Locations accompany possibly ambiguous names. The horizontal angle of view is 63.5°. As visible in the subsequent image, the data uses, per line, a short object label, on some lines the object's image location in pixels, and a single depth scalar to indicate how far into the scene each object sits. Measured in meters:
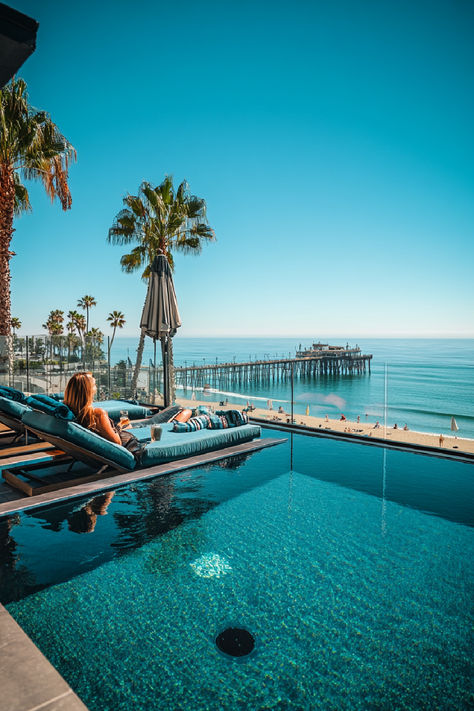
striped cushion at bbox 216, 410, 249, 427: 5.57
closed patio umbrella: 7.45
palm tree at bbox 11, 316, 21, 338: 41.16
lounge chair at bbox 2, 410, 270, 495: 3.76
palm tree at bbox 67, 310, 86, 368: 42.72
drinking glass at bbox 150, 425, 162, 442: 4.71
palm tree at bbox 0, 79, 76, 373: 8.83
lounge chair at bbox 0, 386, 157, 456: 3.93
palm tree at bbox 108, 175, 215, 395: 12.71
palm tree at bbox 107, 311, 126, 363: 40.25
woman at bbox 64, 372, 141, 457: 4.11
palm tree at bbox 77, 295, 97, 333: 43.75
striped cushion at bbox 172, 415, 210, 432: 5.19
